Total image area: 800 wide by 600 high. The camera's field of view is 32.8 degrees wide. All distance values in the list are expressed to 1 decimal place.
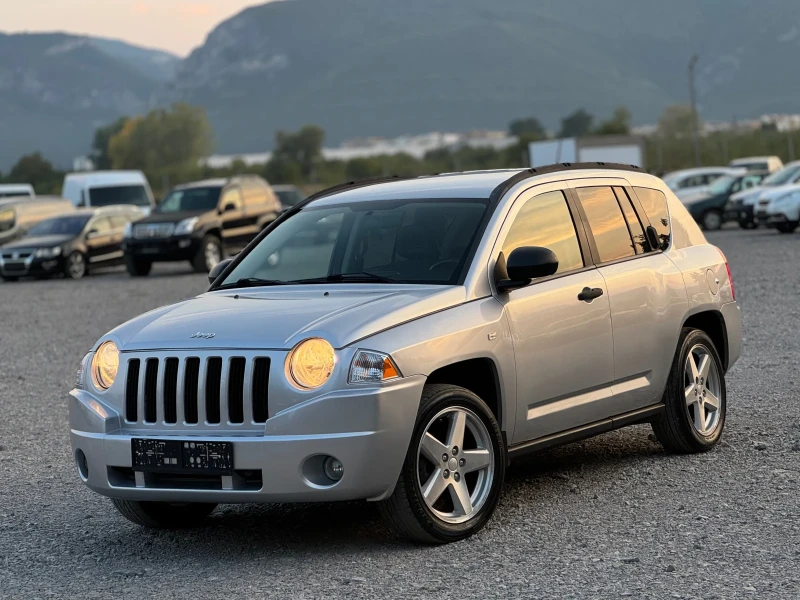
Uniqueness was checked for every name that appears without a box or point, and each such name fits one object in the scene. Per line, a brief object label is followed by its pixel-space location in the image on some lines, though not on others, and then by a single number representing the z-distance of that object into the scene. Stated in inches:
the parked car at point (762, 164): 1728.6
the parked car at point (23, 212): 1443.2
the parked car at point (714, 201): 1475.1
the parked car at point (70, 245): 1231.5
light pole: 2765.7
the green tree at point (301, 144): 4426.7
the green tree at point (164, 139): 5519.2
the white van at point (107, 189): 1573.6
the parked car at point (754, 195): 1332.4
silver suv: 228.5
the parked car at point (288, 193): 1723.7
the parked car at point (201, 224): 1146.7
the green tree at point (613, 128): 3875.5
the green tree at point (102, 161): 6367.1
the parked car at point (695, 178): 1537.9
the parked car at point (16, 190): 1835.6
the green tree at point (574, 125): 7711.1
